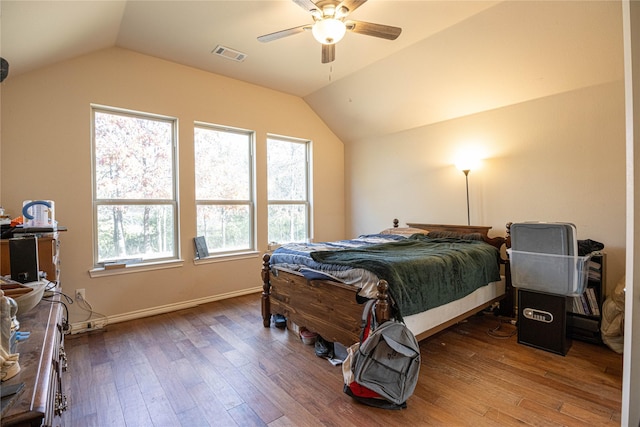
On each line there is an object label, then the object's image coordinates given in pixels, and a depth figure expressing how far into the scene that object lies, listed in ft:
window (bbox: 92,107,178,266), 10.66
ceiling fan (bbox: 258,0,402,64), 6.95
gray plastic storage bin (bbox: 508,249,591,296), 7.84
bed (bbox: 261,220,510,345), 7.10
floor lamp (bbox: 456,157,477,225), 12.23
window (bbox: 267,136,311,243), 15.10
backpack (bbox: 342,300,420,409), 6.01
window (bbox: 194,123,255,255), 12.87
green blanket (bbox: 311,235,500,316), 6.95
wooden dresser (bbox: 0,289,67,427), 2.26
